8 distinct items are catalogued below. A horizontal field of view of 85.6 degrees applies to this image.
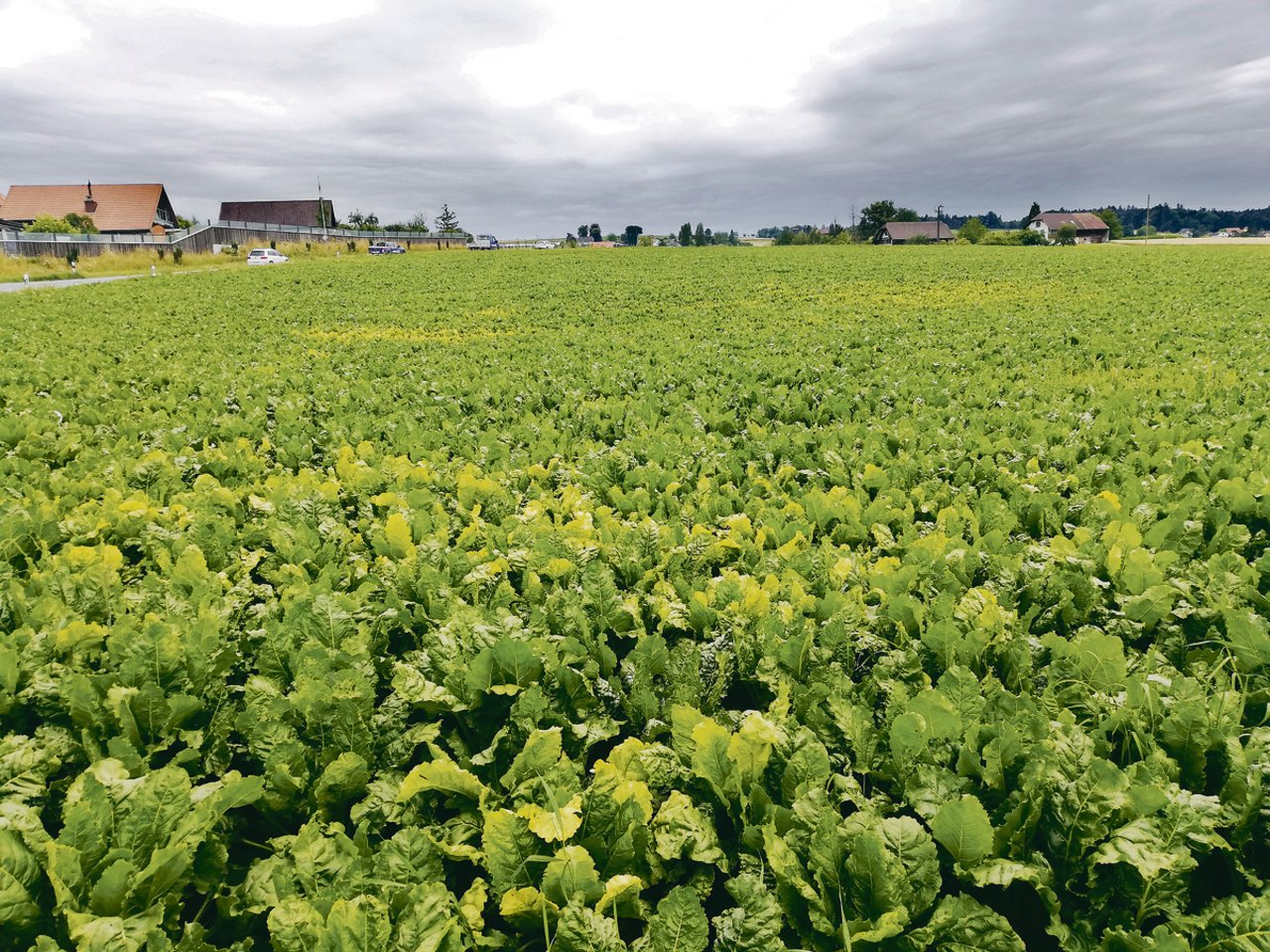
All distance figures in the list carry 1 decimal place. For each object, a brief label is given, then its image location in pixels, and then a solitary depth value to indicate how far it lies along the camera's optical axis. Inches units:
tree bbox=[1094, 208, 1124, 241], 5427.7
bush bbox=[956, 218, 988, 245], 3427.7
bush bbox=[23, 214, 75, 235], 2193.7
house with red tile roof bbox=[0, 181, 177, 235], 2866.6
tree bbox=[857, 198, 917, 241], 4965.6
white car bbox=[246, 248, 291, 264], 1955.0
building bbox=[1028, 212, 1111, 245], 5290.4
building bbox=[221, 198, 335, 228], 3821.4
